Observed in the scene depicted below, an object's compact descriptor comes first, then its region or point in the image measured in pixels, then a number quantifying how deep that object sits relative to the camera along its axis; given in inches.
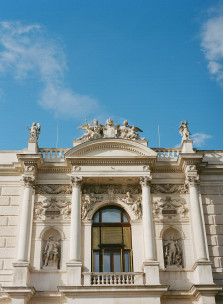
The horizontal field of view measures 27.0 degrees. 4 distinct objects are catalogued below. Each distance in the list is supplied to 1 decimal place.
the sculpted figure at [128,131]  938.7
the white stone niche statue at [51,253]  819.4
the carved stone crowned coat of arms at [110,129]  939.0
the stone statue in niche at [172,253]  823.7
